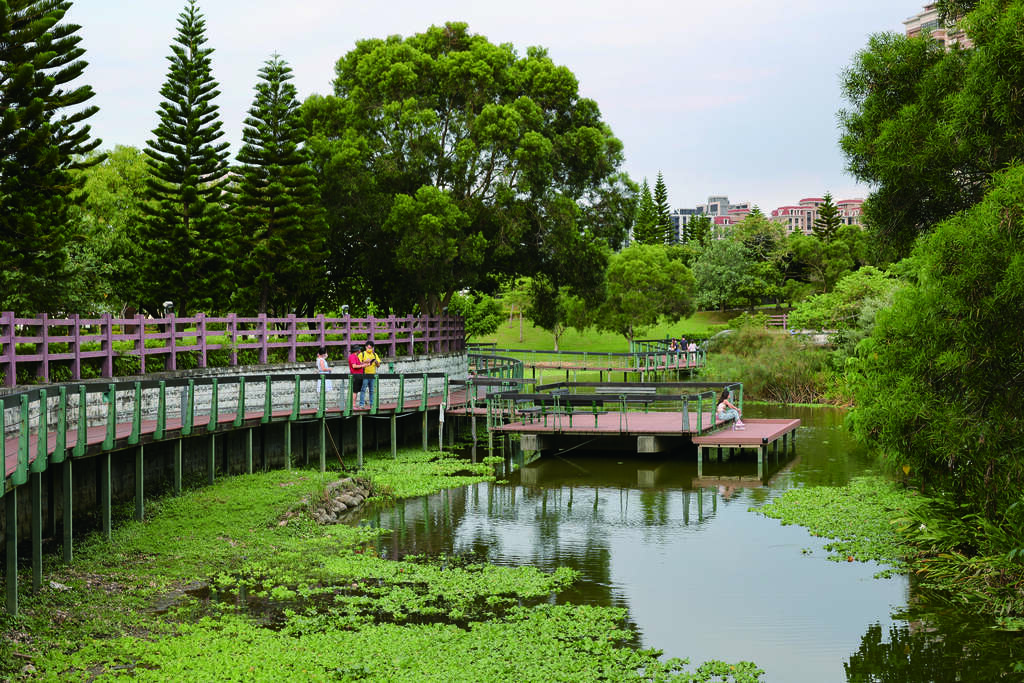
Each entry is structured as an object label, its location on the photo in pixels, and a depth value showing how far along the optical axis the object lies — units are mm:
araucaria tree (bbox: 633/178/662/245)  100625
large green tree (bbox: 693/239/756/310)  87156
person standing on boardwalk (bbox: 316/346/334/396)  27609
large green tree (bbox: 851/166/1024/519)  12125
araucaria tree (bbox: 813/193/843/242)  93250
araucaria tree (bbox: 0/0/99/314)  24547
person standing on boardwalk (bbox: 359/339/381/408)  25438
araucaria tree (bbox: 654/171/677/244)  110562
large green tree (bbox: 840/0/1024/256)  12781
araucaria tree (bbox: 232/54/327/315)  37562
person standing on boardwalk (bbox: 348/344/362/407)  25438
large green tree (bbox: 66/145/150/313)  38406
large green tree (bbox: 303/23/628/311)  38250
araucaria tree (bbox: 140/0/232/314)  36344
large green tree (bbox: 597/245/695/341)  69625
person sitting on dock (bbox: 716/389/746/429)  27469
